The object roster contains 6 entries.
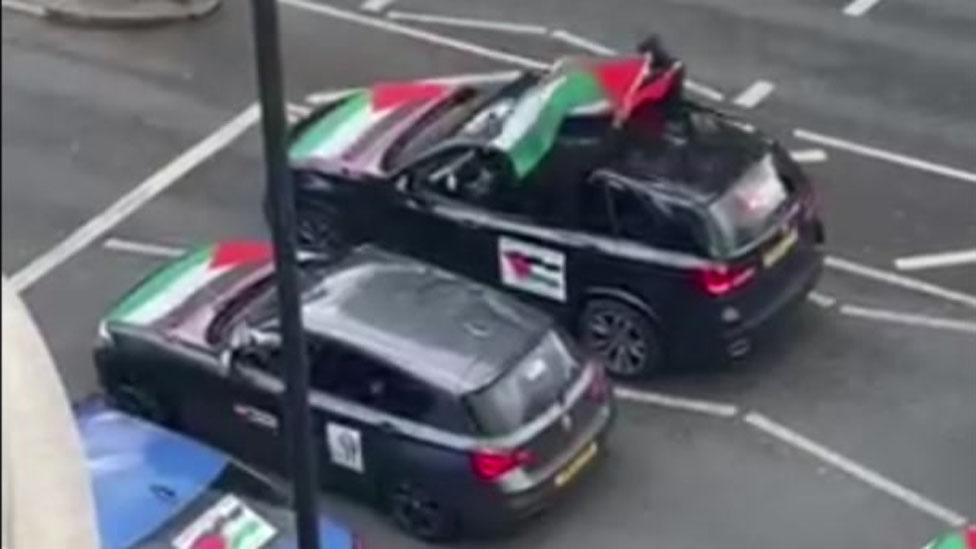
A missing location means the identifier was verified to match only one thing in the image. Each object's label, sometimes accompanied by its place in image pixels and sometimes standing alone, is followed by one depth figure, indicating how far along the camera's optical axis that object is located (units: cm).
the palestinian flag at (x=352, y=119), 1866
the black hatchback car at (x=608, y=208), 1689
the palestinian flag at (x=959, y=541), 1366
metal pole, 879
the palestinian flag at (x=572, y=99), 1748
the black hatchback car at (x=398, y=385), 1560
